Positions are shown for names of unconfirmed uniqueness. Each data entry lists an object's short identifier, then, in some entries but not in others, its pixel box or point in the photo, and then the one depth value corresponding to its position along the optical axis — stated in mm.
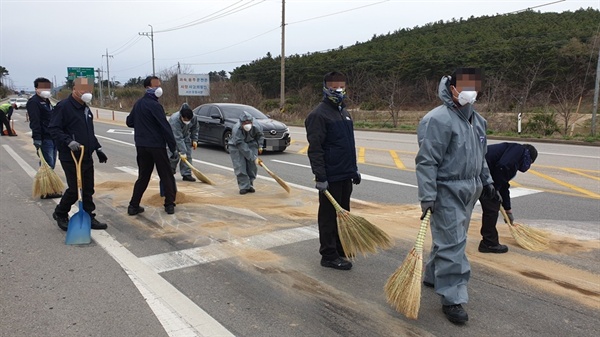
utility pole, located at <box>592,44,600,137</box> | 16672
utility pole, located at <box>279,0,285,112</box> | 31797
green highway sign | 60888
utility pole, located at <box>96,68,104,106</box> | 69850
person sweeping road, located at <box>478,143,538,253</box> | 4656
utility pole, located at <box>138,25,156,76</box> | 55212
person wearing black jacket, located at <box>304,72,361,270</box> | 4031
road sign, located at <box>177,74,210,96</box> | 41500
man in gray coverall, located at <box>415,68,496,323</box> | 3172
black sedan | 13469
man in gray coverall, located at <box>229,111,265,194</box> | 8016
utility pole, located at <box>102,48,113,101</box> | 80562
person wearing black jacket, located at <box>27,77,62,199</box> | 6867
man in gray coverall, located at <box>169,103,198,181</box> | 8531
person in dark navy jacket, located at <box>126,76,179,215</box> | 5957
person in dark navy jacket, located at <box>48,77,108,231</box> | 5289
